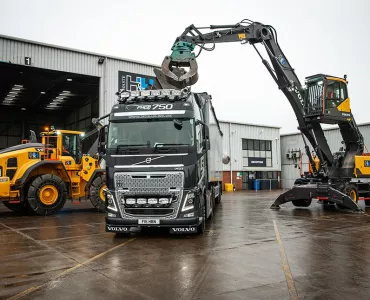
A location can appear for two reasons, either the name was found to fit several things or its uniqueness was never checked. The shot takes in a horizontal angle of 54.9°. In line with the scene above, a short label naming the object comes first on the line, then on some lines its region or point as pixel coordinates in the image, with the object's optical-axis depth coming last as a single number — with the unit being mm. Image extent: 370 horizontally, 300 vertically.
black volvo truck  8219
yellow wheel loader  13281
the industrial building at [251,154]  37469
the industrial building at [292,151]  38531
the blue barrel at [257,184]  38250
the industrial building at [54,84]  19734
